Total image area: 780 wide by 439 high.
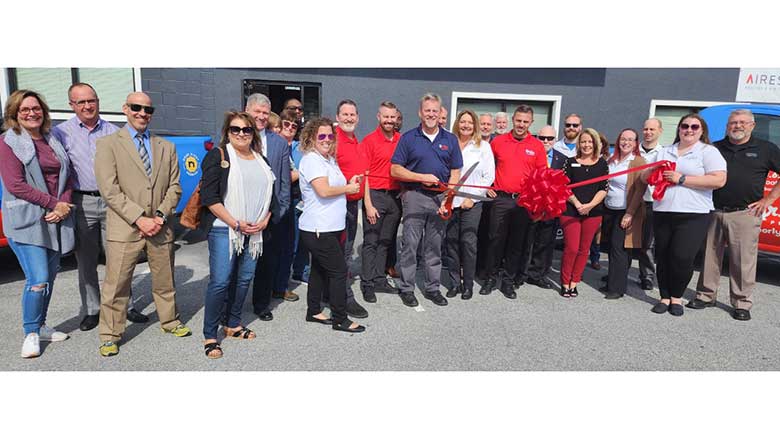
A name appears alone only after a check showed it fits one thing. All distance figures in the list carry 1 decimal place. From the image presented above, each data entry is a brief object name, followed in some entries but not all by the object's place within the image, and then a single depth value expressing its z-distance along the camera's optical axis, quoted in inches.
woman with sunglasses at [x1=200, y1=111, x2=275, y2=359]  122.5
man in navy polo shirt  165.2
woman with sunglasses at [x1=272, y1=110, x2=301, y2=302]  173.5
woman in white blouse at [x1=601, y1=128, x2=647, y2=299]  179.9
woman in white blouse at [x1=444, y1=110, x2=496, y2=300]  176.7
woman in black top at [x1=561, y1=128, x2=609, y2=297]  179.3
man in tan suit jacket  123.6
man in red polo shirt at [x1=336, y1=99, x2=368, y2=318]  162.4
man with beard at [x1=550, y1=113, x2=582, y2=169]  204.5
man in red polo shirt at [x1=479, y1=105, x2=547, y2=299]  182.4
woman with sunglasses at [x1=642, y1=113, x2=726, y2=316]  159.0
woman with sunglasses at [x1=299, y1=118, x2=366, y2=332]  136.9
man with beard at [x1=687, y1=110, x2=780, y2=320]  162.4
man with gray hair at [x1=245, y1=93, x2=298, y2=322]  148.6
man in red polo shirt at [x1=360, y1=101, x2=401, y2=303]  177.5
